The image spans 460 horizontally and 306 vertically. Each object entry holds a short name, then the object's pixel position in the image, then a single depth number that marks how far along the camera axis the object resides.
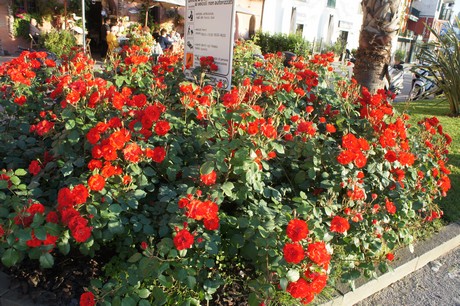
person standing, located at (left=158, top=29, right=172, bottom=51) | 14.20
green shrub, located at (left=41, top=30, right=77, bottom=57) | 13.16
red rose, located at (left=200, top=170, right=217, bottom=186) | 1.98
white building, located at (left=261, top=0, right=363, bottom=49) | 25.45
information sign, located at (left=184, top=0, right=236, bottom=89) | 3.45
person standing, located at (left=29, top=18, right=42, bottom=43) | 14.48
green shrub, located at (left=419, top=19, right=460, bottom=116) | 7.70
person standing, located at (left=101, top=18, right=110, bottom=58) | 16.77
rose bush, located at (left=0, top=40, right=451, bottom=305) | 1.85
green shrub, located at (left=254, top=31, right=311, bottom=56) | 22.45
